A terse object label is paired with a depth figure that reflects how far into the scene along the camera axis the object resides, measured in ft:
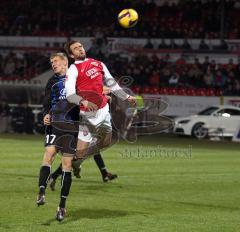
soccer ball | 64.90
